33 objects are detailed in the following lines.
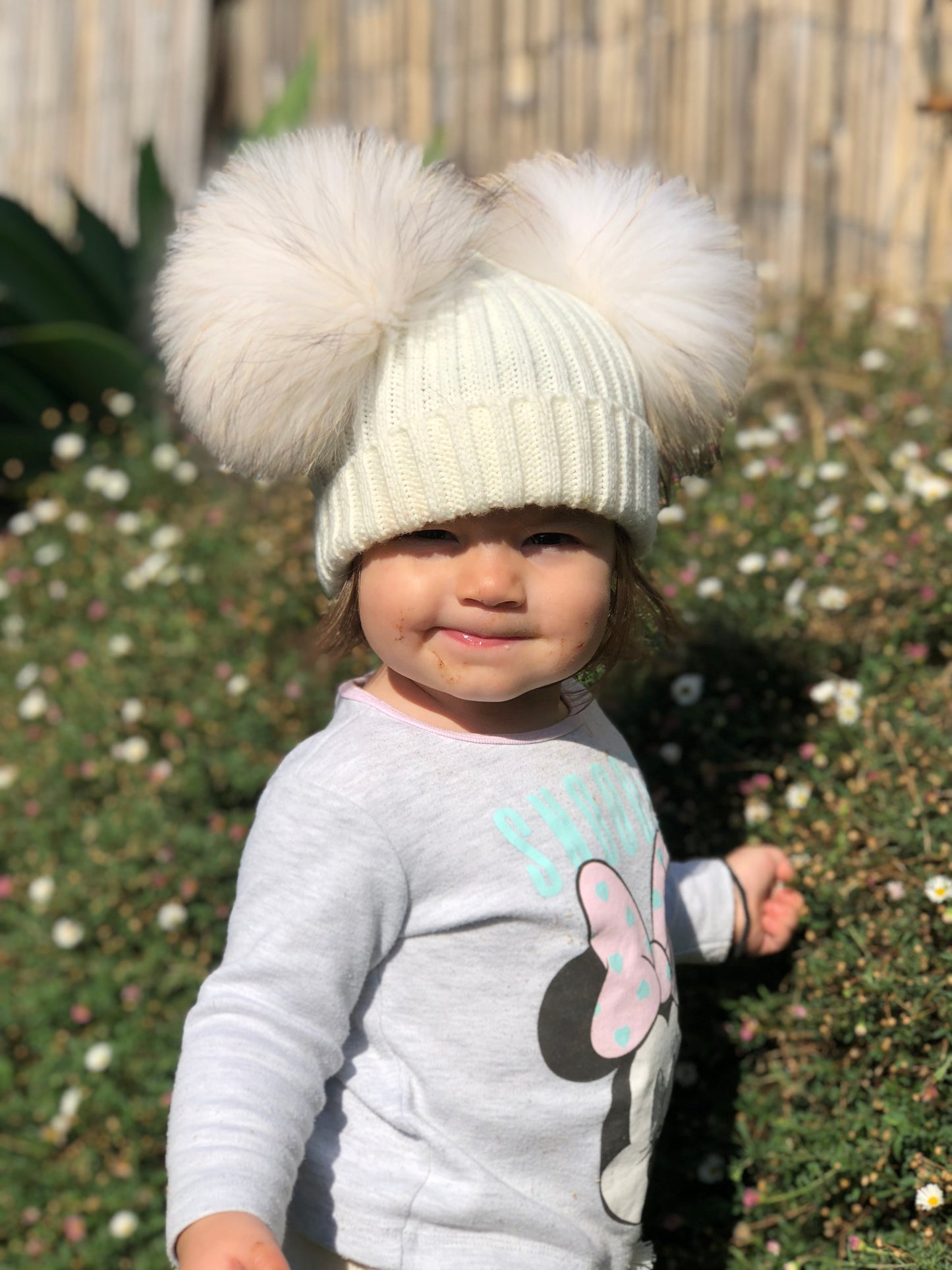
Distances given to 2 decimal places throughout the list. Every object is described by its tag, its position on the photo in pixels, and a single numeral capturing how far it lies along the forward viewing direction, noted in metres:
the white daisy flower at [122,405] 4.33
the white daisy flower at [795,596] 2.76
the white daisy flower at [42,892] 2.95
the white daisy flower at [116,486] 4.01
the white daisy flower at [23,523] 4.17
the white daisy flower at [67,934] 2.84
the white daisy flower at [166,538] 3.66
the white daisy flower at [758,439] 3.45
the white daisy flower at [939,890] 1.99
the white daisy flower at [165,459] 4.09
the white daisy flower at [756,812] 2.41
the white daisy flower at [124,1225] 2.47
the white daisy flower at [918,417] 3.45
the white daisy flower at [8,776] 3.30
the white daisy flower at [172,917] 2.72
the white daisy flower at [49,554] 3.94
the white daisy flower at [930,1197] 1.77
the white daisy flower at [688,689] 2.63
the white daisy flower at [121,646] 3.39
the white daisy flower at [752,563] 2.85
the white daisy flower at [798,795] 2.37
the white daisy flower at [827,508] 3.01
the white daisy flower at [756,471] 3.22
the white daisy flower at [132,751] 3.10
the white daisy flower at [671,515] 3.20
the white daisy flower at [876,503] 2.97
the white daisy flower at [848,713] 2.43
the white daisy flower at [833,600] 2.69
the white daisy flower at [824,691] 2.47
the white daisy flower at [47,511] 4.10
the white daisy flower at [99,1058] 2.65
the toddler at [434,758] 1.53
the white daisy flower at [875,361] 3.89
